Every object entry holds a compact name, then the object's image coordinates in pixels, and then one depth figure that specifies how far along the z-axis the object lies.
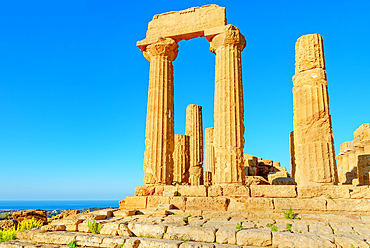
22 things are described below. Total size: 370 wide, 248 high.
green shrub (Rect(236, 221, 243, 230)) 8.75
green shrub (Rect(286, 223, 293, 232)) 8.60
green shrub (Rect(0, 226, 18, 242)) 10.02
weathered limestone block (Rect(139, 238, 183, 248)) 7.80
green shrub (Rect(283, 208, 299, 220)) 10.42
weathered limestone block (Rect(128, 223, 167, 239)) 8.81
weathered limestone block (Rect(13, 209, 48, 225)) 14.55
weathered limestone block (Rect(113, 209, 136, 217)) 11.70
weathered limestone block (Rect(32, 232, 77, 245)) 8.95
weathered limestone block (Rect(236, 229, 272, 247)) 7.77
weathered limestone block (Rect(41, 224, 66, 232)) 9.96
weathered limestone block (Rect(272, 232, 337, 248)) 7.25
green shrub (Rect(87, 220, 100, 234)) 9.59
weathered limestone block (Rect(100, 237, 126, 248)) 8.35
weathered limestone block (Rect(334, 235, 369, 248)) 7.09
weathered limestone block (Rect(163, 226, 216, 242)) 8.25
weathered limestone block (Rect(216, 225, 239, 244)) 8.01
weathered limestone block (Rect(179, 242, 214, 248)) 7.54
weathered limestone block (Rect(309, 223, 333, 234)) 8.39
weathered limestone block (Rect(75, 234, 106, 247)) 8.58
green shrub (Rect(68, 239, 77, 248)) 8.57
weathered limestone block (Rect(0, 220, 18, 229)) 12.64
